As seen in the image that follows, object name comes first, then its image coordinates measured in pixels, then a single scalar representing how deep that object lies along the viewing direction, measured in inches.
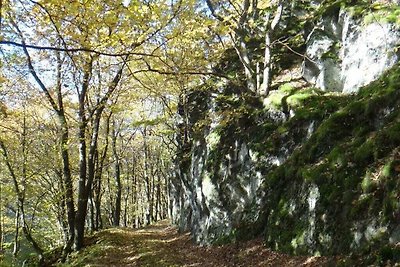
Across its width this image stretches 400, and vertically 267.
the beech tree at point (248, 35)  513.2
